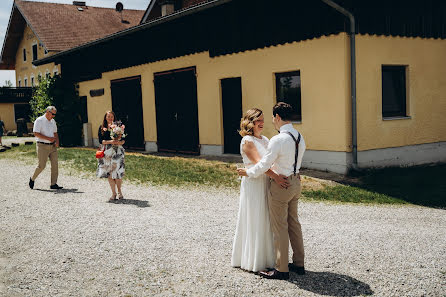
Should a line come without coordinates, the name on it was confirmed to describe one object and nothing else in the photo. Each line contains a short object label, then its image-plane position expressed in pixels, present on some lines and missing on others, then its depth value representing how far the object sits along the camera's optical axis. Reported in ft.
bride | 16.34
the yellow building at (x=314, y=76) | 38.06
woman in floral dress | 30.14
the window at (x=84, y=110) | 77.00
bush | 76.07
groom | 15.57
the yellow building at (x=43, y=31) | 105.60
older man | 34.47
